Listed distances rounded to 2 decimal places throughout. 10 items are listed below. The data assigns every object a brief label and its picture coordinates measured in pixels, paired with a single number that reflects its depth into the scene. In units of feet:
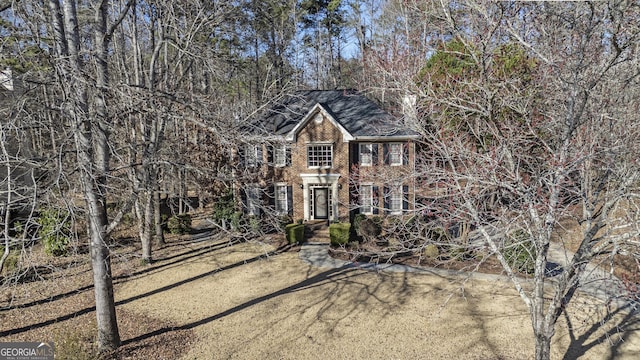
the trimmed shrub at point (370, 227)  56.43
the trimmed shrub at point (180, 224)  63.16
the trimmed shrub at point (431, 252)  48.08
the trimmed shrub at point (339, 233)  53.62
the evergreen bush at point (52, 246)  47.73
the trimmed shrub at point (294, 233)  55.83
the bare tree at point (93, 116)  20.52
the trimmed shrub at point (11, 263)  41.89
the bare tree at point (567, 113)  18.51
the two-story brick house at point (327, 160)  63.16
